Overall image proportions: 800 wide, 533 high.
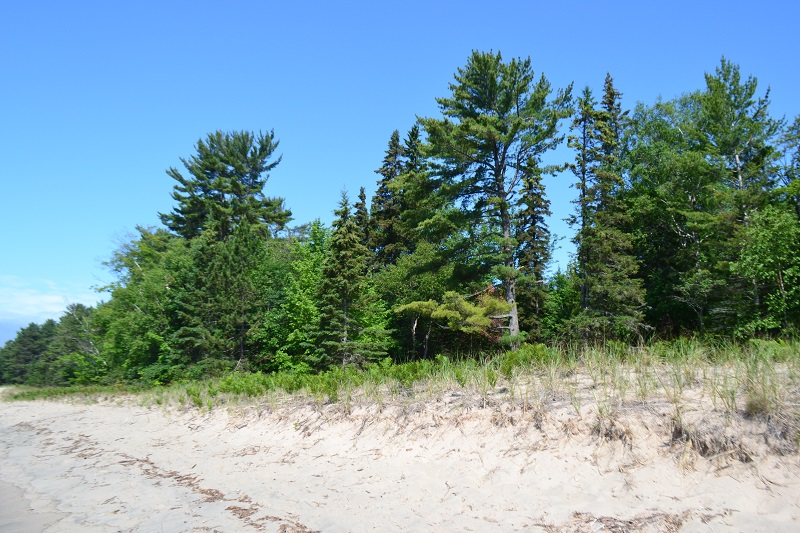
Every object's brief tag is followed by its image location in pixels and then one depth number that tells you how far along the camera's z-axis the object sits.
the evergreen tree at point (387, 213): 37.84
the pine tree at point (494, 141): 21.27
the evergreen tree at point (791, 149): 25.31
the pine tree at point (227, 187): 43.81
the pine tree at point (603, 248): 25.89
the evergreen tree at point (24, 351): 81.56
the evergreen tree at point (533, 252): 33.25
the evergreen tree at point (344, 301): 25.39
